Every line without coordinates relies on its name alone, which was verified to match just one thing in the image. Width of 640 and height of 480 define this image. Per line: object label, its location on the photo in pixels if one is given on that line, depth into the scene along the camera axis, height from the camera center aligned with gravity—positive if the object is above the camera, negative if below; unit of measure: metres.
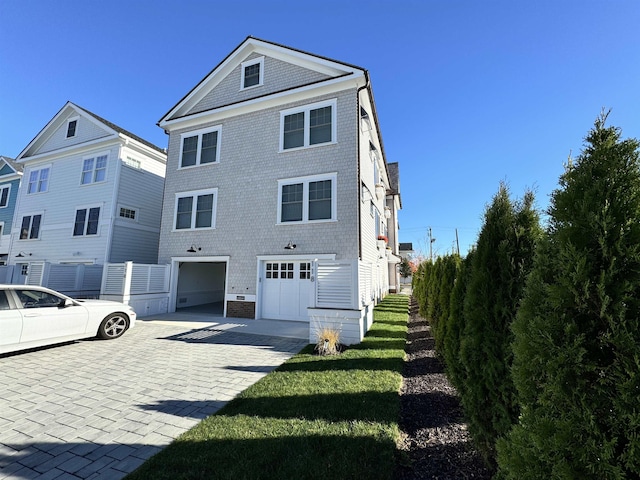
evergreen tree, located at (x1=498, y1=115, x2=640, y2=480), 1.56 -0.28
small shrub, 6.99 -1.44
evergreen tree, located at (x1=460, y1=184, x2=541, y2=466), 2.83 -0.28
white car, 6.14 -0.91
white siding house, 15.42 +4.87
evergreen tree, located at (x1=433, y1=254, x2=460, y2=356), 6.08 -0.21
